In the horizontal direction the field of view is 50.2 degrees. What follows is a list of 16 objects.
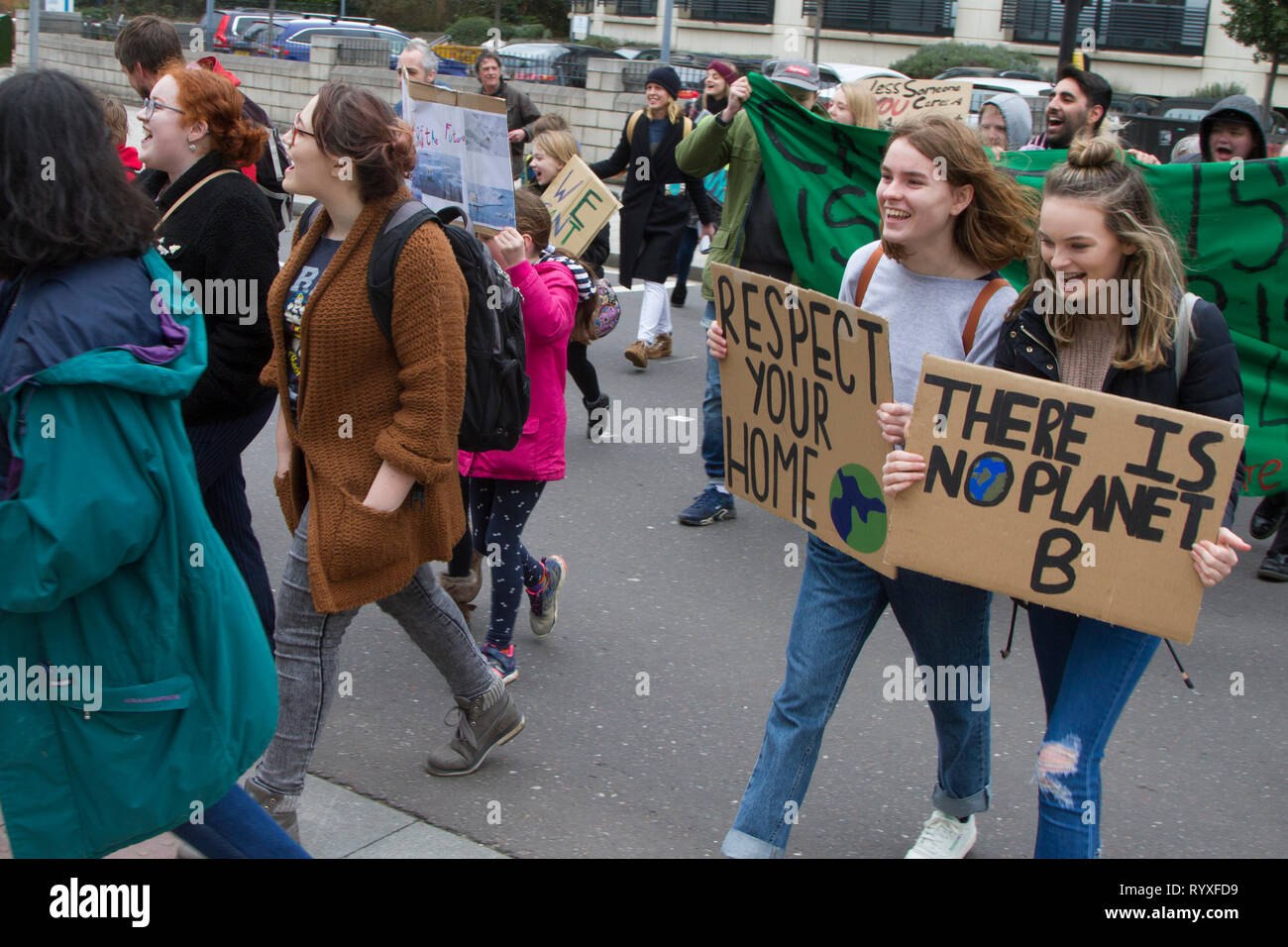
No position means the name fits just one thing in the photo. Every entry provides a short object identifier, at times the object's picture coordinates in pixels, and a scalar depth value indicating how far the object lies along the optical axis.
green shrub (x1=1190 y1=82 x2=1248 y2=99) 28.03
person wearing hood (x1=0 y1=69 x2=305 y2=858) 2.26
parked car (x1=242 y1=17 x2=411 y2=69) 29.67
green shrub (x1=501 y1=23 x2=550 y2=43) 40.34
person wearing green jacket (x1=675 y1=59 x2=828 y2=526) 6.24
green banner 5.56
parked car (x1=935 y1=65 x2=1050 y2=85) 28.27
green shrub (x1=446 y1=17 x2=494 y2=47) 39.56
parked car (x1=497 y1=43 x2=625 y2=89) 25.73
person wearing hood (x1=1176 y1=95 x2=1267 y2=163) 6.51
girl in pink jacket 4.38
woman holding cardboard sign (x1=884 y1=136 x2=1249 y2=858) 2.73
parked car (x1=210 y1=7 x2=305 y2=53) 32.28
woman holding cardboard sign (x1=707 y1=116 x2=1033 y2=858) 3.05
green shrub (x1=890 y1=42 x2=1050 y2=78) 32.72
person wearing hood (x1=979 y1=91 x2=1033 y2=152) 7.44
